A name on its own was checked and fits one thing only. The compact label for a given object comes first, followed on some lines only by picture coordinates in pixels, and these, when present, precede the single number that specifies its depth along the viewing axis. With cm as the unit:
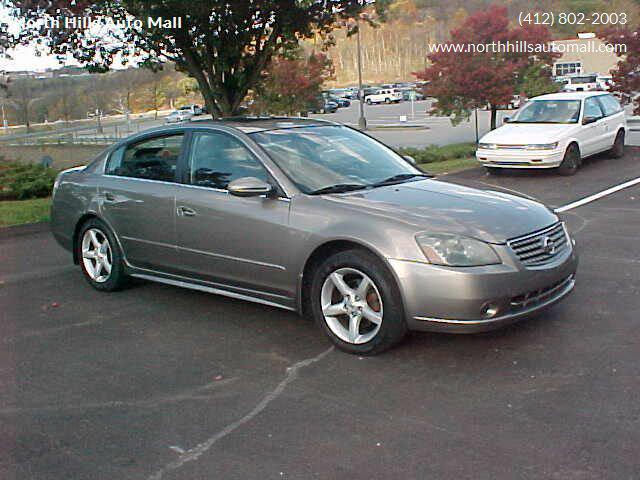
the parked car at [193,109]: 5366
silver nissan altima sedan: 497
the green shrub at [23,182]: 1360
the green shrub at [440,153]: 1955
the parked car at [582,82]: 5676
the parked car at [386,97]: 7631
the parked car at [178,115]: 4923
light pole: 4092
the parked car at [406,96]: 7876
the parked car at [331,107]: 6150
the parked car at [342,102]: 6916
